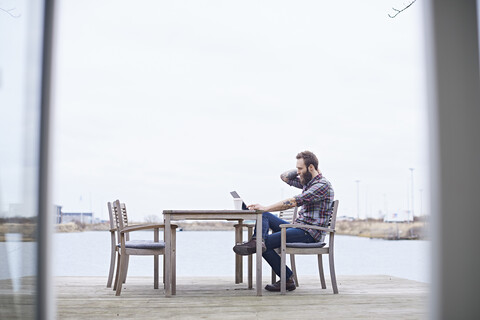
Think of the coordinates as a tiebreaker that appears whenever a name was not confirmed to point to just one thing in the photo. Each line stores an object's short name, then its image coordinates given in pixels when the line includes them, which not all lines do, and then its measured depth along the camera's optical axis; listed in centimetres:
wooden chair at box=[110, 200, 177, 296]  475
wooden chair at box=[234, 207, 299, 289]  542
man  502
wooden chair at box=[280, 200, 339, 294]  486
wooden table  471
